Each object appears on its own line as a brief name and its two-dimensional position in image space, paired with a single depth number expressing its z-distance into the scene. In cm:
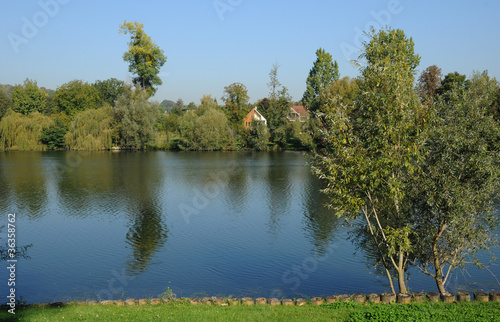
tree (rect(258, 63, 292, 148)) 8219
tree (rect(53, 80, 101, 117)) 9325
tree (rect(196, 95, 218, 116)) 8900
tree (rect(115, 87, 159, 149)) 7250
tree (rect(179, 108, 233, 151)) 7825
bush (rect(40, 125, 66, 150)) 7581
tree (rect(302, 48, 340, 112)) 6781
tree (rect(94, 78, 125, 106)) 10806
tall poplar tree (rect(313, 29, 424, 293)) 1250
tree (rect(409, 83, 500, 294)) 1253
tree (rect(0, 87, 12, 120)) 8488
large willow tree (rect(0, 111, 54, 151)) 7319
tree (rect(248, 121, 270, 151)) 8012
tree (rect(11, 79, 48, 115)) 8781
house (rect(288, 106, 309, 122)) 8509
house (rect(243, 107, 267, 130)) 9524
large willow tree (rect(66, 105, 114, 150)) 7225
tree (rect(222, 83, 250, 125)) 9269
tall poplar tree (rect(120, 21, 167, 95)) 7938
